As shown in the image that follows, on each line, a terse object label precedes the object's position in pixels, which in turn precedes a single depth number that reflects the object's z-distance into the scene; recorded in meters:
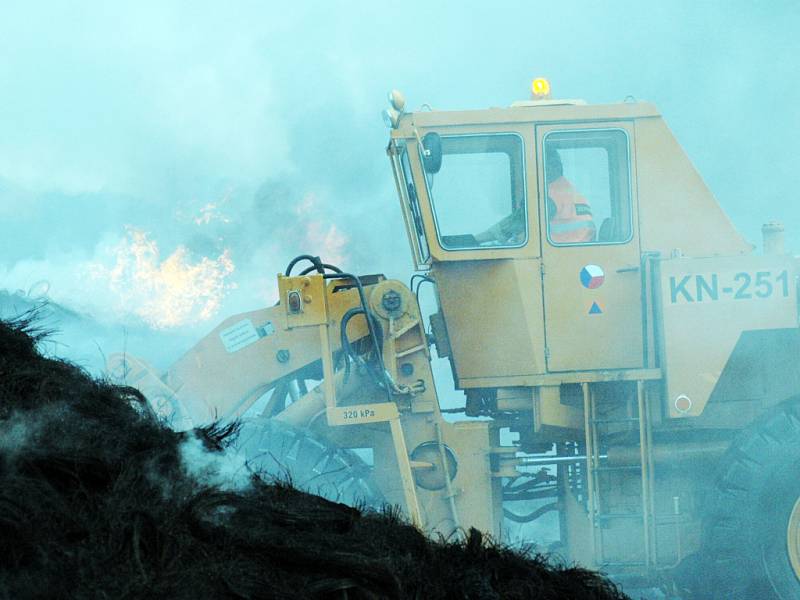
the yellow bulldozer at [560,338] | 14.72
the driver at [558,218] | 15.00
